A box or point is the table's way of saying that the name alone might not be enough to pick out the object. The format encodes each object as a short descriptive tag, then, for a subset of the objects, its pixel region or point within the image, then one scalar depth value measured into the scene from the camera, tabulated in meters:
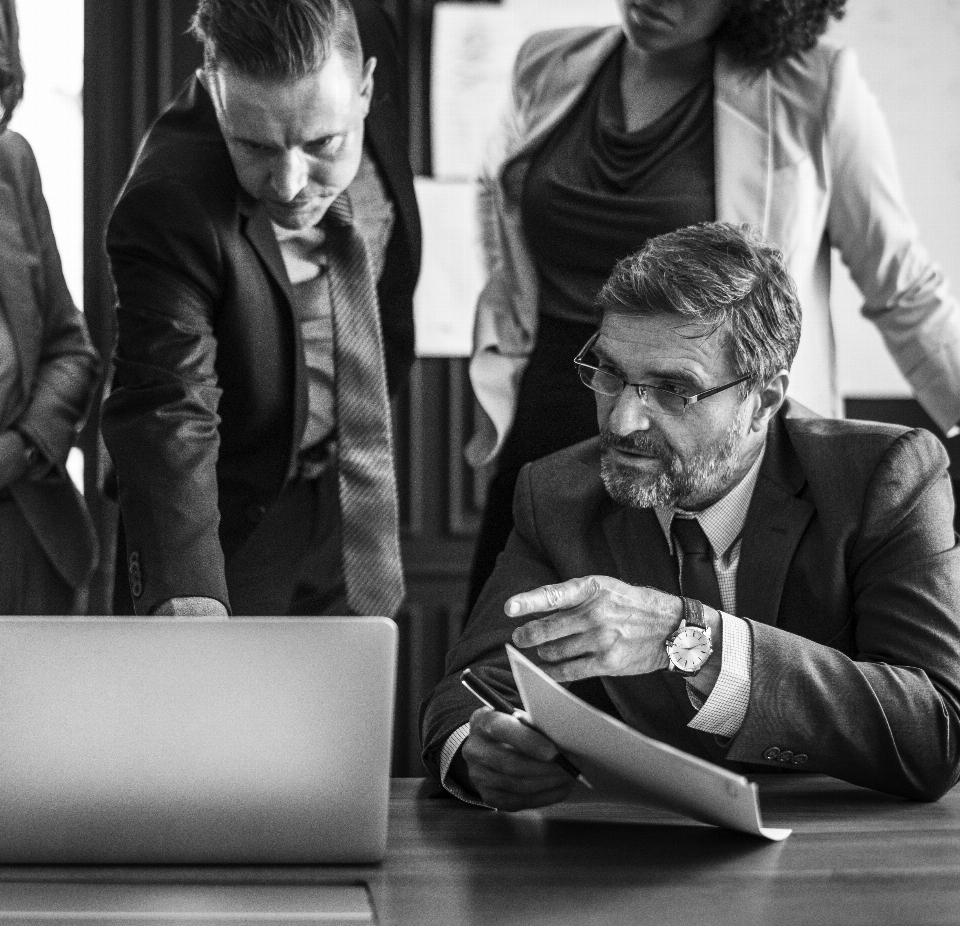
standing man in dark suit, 2.91
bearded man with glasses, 2.14
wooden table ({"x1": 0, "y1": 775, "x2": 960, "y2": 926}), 1.77
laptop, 1.81
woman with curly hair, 3.04
